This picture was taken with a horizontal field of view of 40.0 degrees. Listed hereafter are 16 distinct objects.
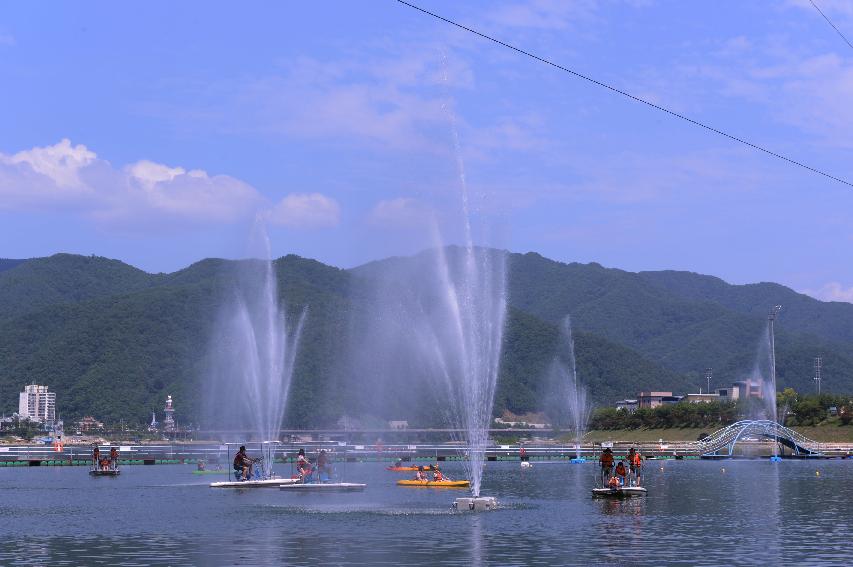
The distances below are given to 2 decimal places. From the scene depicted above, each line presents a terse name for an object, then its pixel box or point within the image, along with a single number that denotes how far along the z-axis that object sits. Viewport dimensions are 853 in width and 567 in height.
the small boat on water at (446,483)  80.19
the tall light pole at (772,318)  163.27
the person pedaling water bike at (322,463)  75.64
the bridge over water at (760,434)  154.12
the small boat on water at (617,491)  66.39
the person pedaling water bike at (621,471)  68.75
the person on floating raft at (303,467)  73.94
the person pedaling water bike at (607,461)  69.19
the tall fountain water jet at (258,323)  89.62
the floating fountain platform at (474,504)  57.50
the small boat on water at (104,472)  101.25
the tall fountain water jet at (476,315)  65.75
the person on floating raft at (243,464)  76.94
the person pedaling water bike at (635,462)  71.50
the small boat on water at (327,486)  70.57
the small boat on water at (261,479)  75.94
